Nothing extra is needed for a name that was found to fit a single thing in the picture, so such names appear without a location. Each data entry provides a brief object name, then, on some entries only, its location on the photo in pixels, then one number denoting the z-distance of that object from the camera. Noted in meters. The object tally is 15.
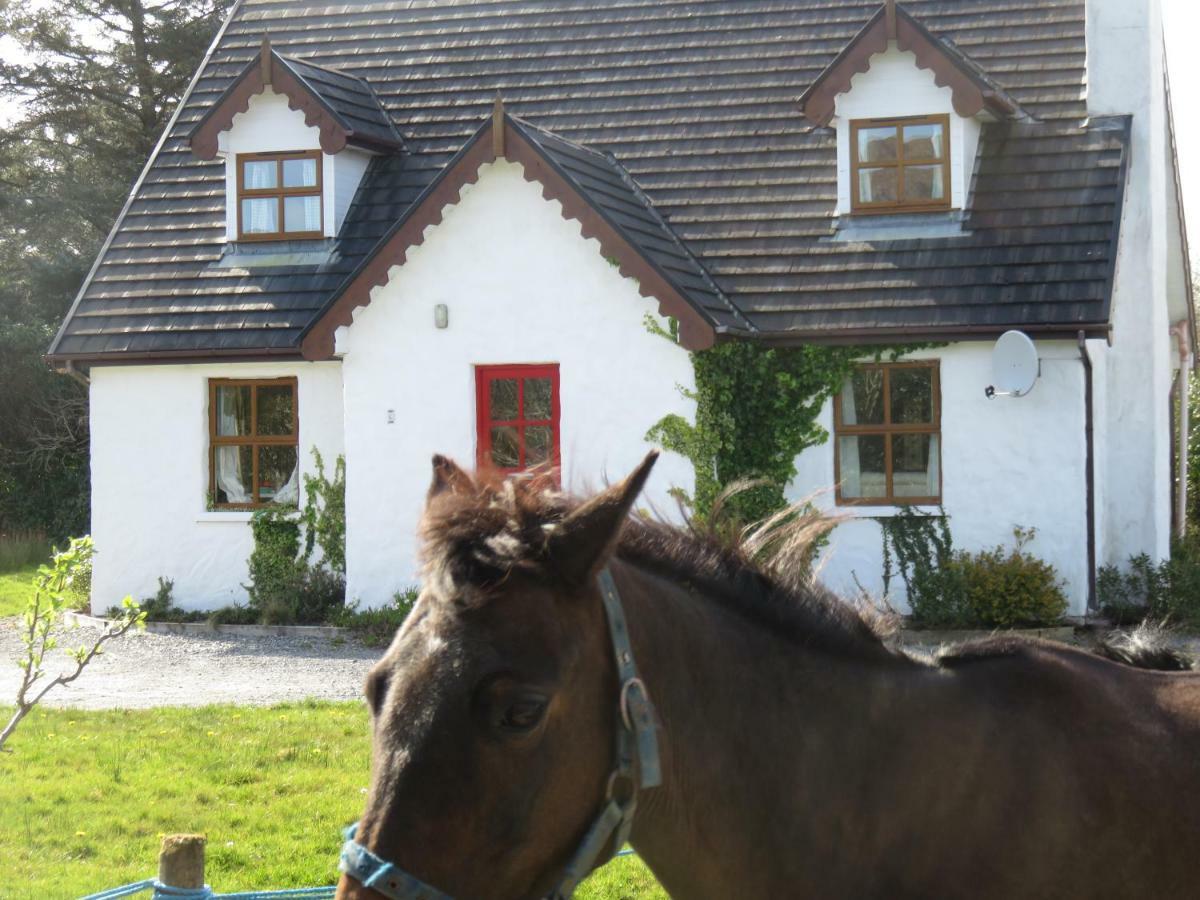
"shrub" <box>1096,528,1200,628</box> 14.59
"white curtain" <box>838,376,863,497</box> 15.59
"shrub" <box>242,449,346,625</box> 16.23
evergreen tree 33.72
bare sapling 6.32
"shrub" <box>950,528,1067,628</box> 14.06
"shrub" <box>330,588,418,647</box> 14.89
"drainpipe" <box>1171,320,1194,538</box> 20.03
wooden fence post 4.71
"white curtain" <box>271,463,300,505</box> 17.09
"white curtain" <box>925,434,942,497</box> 15.33
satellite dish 14.30
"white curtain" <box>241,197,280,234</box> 17.81
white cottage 14.88
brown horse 2.52
